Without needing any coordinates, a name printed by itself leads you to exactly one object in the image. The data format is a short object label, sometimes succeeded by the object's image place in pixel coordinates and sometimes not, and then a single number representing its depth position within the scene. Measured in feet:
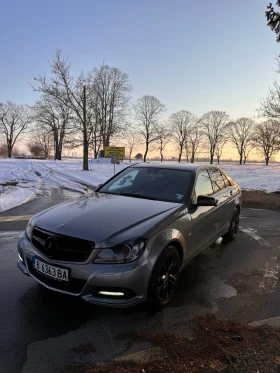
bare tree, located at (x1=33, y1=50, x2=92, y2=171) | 91.04
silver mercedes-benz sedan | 9.63
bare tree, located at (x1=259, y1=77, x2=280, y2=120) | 58.00
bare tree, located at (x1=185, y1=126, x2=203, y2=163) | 262.47
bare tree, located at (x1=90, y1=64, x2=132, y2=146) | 173.20
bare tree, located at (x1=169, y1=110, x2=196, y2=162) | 252.62
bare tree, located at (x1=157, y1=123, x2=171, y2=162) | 225.56
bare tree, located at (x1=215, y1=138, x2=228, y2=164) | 272.68
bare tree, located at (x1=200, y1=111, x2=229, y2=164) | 262.47
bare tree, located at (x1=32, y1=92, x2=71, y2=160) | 142.59
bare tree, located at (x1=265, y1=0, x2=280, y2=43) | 43.13
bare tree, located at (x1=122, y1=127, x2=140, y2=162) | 242.45
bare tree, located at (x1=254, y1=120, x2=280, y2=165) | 203.62
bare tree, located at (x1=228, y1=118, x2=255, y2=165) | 267.61
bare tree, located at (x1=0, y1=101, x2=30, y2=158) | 241.55
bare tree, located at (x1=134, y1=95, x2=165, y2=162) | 223.30
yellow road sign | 68.71
